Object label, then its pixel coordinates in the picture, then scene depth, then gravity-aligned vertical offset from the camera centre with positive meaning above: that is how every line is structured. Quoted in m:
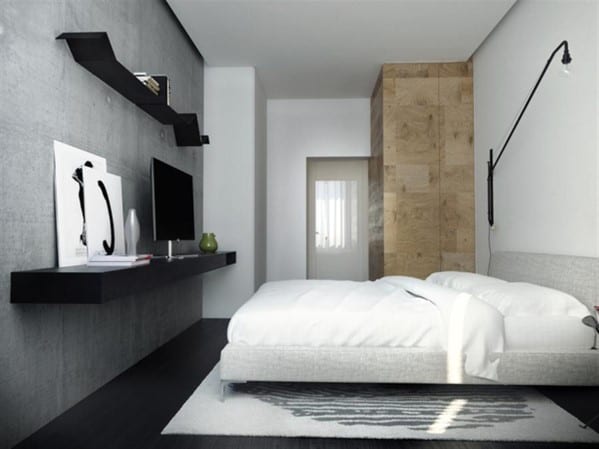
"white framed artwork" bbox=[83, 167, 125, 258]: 2.32 +0.09
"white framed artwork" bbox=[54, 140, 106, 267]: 2.10 +0.12
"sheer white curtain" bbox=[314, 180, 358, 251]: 6.26 +0.19
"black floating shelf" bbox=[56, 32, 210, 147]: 2.15 +0.87
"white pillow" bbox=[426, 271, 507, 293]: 2.65 -0.34
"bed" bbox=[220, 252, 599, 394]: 2.12 -0.63
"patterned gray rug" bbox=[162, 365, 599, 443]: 1.90 -0.87
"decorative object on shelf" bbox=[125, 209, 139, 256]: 2.53 -0.01
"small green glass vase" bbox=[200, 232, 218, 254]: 4.05 -0.14
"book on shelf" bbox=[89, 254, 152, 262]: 2.11 -0.14
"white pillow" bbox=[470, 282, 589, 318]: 2.24 -0.39
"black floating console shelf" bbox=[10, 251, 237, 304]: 1.74 -0.22
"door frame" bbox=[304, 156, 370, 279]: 6.09 +0.43
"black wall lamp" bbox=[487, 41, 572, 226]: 2.96 +0.59
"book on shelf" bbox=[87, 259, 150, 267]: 2.10 -0.17
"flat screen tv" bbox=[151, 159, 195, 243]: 2.98 +0.19
